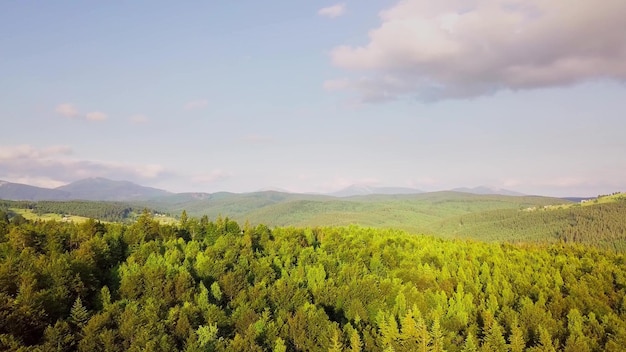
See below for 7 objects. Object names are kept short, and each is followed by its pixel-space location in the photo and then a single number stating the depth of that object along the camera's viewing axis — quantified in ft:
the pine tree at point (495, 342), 237.66
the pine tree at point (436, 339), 210.38
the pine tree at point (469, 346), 224.33
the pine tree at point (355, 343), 217.58
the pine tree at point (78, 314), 235.20
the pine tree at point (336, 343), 213.46
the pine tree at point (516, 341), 235.40
